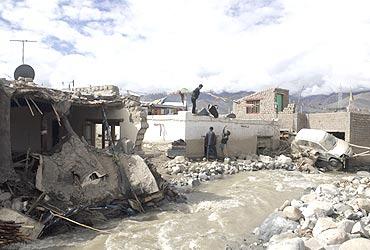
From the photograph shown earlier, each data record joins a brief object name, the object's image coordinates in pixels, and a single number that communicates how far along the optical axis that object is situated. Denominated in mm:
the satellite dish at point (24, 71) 14031
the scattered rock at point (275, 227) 7609
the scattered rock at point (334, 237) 6171
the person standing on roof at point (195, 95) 17873
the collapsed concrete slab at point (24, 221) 7109
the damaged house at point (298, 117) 20172
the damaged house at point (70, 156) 8320
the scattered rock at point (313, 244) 6035
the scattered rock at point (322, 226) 6715
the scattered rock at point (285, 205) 9314
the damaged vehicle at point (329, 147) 18562
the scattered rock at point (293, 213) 8094
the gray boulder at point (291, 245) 5809
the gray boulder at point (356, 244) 5441
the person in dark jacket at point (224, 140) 18578
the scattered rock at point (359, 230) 6327
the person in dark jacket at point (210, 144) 17578
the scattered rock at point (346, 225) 6470
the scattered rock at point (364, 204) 8352
